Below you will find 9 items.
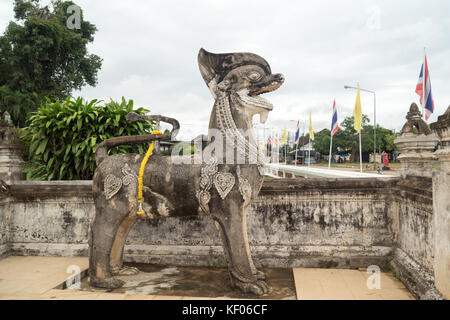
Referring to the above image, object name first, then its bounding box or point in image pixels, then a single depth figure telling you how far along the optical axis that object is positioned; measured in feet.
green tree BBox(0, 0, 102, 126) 61.77
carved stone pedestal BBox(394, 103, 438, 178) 13.92
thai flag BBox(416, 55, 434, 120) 40.22
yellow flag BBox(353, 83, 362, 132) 52.60
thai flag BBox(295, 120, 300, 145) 94.46
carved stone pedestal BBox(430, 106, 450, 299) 9.23
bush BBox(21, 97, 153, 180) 18.80
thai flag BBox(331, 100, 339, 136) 63.16
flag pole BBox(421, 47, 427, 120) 40.63
